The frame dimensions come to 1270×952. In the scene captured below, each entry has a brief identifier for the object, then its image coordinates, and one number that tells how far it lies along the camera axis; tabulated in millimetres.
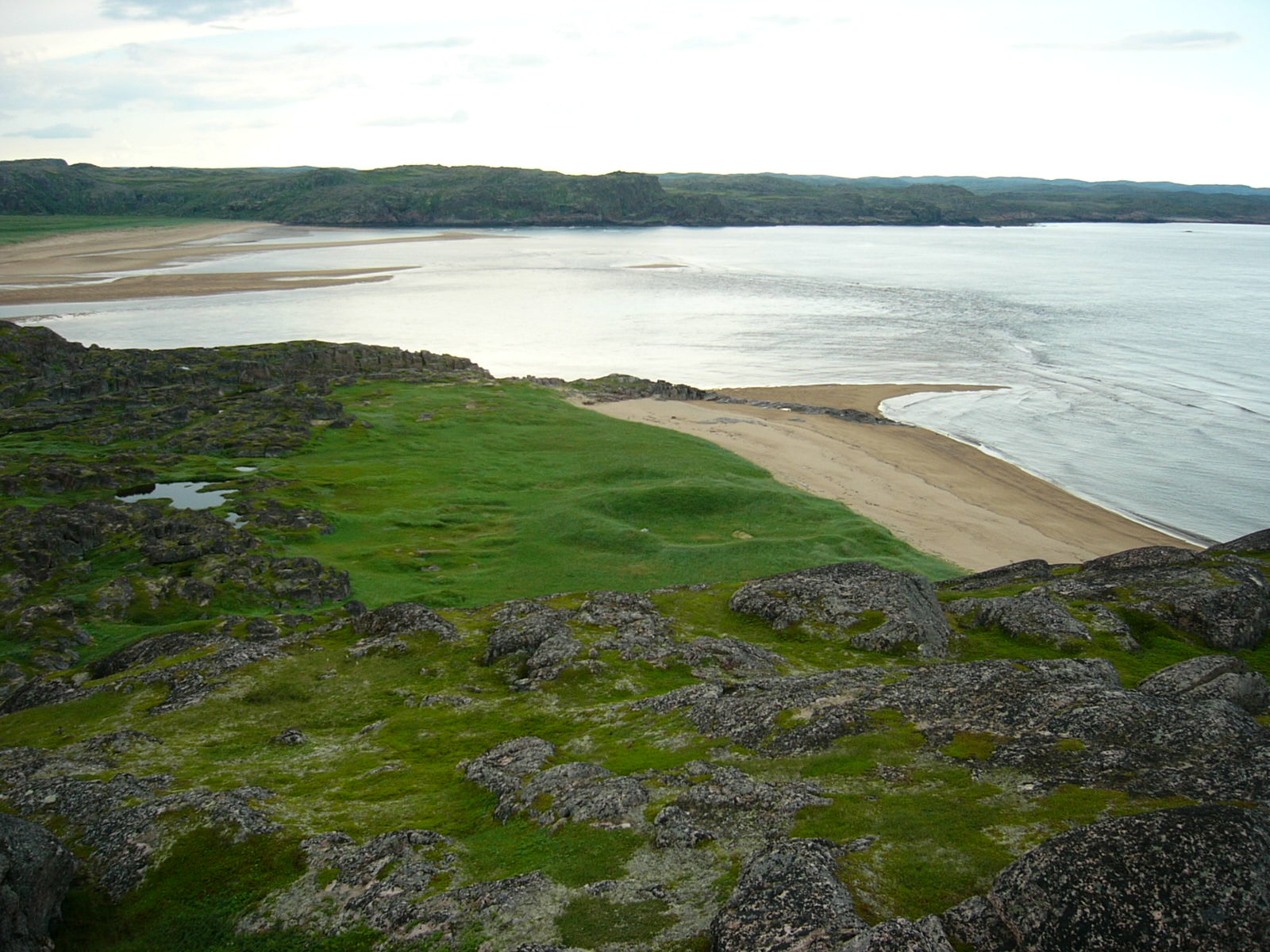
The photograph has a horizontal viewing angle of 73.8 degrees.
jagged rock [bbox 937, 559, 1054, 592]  38250
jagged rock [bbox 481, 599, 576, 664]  30469
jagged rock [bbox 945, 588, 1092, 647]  29531
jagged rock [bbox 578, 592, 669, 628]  33219
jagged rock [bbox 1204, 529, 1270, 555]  36438
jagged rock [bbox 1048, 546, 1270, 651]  29109
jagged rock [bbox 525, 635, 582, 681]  28609
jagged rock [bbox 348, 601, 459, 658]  31531
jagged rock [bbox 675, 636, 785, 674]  28859
